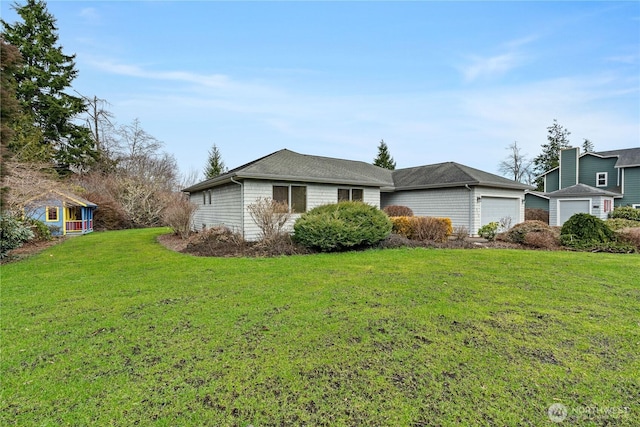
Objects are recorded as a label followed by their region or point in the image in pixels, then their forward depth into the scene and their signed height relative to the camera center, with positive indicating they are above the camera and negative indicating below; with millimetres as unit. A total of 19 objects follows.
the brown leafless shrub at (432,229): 11766 -615
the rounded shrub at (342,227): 9641 -407
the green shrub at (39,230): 14281 -619
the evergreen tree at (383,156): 34531 +6501
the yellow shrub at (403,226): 12359 -524
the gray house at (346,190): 11469 +1089
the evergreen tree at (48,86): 25141 +11003
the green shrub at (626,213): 18906 -113
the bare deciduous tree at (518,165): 40312 +6267
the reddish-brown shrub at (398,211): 16094 +133
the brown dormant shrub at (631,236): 9859 -822
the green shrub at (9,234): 8992 -519
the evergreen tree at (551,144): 40188 +8970
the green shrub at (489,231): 12539 -776
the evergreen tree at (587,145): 45919 +10029
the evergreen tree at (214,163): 34250 +5875
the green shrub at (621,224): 13852 -591
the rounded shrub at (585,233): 10180 -731
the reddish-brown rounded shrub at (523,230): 11304 -663
